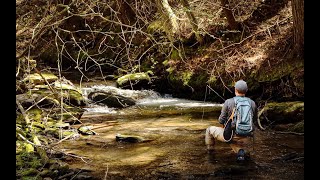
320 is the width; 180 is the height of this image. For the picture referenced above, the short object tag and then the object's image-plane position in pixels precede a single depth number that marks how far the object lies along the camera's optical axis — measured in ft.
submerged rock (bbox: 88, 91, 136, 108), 41.04
